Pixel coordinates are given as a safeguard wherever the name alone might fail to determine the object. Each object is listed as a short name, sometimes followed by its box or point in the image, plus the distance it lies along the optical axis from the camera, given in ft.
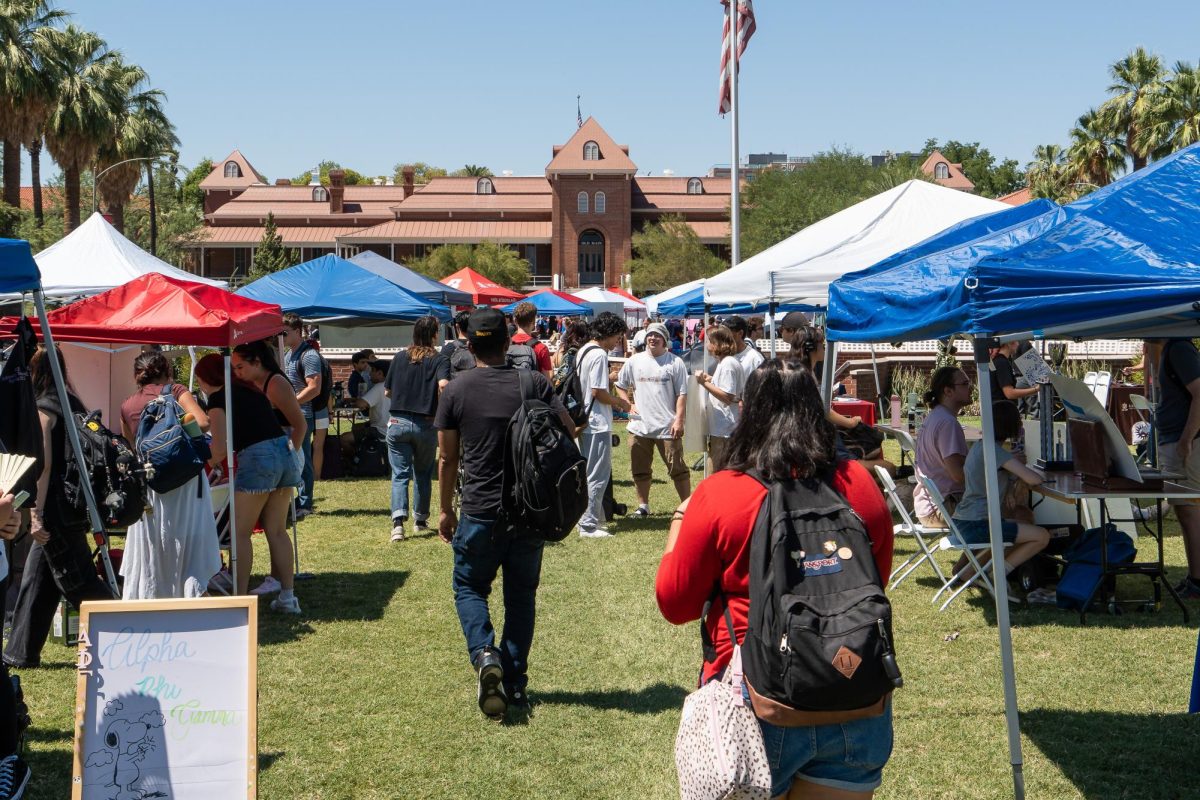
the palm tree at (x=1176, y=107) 116.59
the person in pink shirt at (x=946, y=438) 25.21
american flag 63.26
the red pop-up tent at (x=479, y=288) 77.13
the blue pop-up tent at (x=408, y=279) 56.03
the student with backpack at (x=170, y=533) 20.84
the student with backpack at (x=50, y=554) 19.04
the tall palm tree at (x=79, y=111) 115.55
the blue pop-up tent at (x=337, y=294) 45.37
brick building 264.93
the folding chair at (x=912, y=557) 25.02
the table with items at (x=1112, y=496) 21.93
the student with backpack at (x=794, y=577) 8.87
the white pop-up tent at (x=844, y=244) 33.96
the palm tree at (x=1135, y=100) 123.03
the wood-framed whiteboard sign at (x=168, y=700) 11.61
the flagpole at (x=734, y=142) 63.05
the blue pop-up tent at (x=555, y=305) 93.45
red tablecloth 37.63
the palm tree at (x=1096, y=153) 133.08
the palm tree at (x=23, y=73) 102.68
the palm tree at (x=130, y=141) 132.36
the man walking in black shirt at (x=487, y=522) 16.90
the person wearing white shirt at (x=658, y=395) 33.17
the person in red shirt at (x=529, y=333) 37.19
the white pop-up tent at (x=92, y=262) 39.45
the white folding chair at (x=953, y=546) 23.25
